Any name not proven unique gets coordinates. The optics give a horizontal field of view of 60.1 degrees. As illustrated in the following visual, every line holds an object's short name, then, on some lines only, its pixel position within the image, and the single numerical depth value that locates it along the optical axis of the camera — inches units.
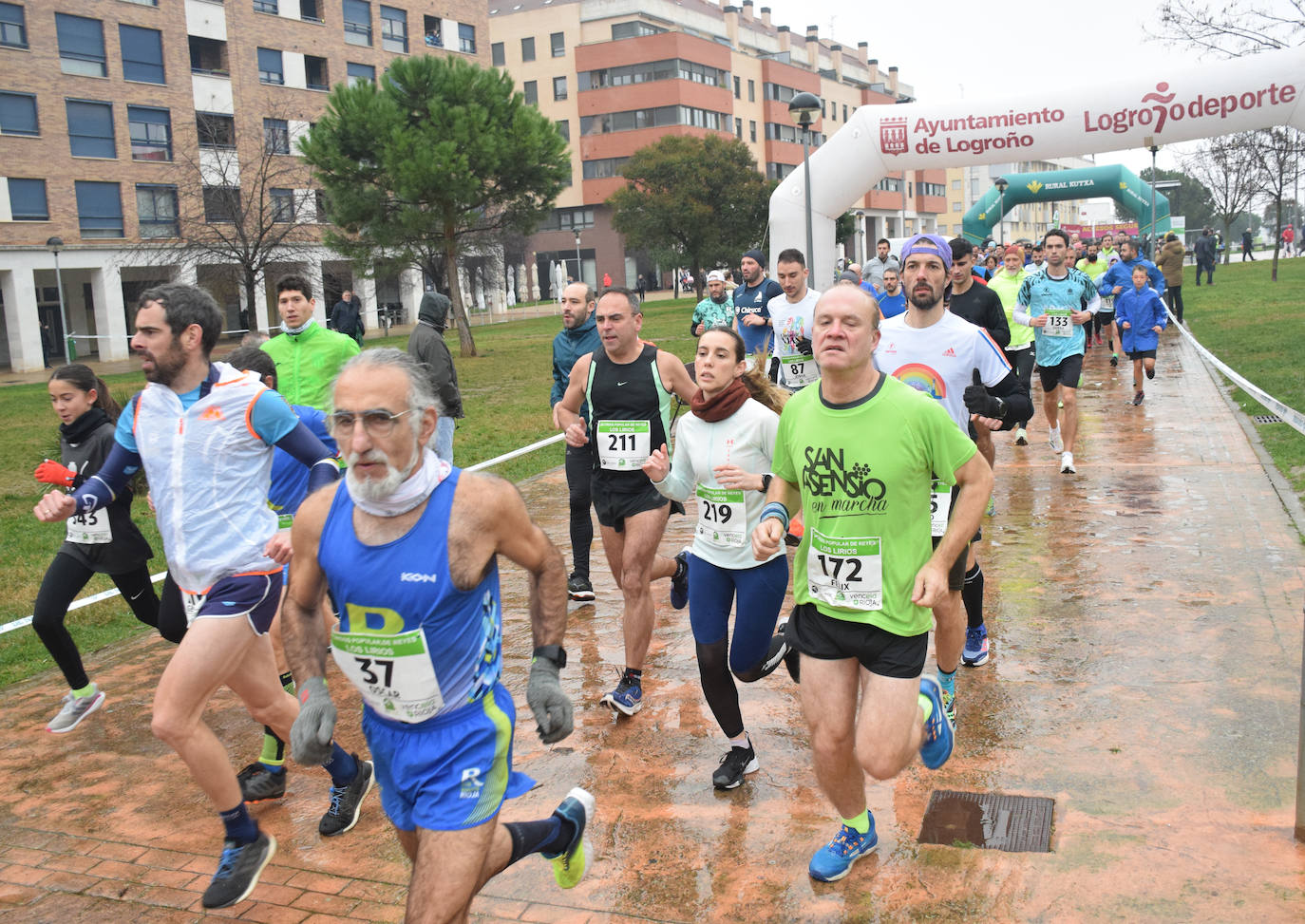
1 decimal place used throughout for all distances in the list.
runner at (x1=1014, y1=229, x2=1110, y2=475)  434.3
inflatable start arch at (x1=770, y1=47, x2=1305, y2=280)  601.0
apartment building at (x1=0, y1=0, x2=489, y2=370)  1642.5
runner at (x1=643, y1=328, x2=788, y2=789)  186.9
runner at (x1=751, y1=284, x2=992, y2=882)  148.0
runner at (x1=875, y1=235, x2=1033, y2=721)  203.5
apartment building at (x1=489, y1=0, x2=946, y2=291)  2933.1
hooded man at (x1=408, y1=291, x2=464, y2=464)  332.2
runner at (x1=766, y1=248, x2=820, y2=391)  375.2
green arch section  1494.8
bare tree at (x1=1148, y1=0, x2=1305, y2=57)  702.5
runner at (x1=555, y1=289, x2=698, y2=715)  229.1
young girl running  221.0
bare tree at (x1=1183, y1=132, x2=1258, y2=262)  1822.1
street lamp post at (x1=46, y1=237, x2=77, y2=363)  1466.5
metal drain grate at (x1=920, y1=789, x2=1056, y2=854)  162.1
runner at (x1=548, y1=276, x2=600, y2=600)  311.4
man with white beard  116.6
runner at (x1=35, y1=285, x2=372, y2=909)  159.3
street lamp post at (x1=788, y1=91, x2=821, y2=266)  646.5
